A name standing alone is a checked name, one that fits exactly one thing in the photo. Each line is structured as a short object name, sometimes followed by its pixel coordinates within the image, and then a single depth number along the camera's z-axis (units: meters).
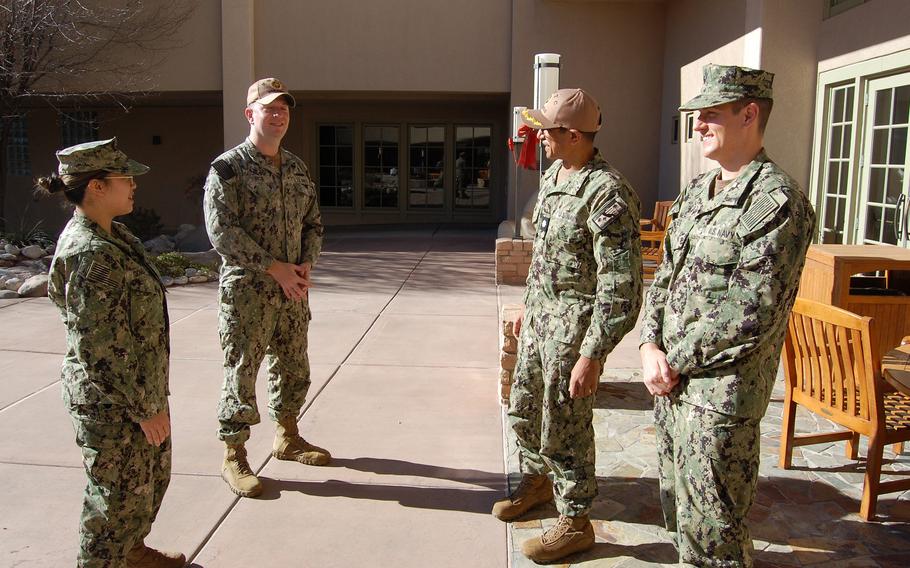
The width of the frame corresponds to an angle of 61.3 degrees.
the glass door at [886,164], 6.04
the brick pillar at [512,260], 8.98
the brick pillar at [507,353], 4.65
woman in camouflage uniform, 2.38
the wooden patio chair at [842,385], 3.29
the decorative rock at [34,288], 8.28
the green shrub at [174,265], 9.42
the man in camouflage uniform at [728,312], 2.16
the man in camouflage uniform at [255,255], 3.56
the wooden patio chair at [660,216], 9.89
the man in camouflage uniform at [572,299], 2.82
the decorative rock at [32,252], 10.05
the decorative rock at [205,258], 10.02
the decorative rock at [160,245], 11.73
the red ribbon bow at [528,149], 3.67
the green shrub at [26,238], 10.80
